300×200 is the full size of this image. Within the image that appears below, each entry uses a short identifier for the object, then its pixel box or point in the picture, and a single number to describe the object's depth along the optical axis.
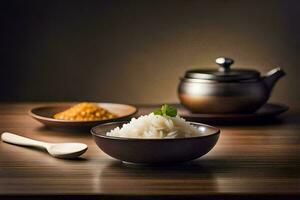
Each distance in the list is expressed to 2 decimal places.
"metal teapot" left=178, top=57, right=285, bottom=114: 1.28
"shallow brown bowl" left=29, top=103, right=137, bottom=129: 1.18
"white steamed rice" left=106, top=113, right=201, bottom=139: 0.97
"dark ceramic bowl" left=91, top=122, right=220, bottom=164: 0.94
